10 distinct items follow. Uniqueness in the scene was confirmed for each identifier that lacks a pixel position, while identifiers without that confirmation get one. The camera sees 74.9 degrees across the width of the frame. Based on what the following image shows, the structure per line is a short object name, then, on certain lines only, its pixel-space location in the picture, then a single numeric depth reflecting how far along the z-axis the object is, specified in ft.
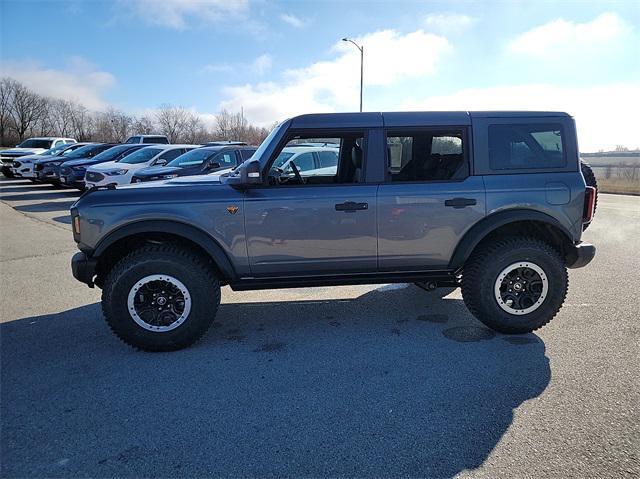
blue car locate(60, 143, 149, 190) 49.88
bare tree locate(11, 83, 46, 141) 231.16
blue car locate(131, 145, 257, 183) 33.60
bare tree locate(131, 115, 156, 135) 225.15
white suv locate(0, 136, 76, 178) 73.20
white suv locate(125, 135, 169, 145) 79.36
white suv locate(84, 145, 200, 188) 40.84
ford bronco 12.11
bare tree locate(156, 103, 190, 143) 224.94
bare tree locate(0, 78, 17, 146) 221.87
